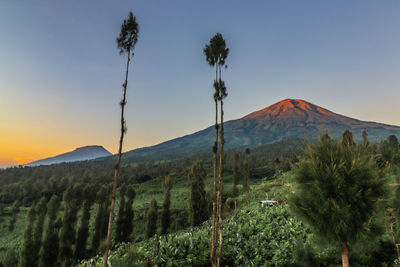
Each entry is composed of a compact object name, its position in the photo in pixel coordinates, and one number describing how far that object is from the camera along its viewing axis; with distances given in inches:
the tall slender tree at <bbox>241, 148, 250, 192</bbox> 2681.6
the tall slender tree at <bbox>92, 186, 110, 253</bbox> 1952.8
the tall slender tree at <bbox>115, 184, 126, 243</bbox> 2060.0
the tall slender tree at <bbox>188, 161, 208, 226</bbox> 2033.7
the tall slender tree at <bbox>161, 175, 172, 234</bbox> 2134.6
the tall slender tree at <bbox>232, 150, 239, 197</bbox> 2717.8
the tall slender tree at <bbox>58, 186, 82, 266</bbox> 1736.0
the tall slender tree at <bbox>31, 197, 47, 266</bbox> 1668.8
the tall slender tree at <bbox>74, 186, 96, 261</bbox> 1840.6
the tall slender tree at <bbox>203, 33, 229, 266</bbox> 505.4
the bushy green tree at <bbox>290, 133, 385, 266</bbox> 293.4
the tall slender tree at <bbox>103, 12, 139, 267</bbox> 446.0
